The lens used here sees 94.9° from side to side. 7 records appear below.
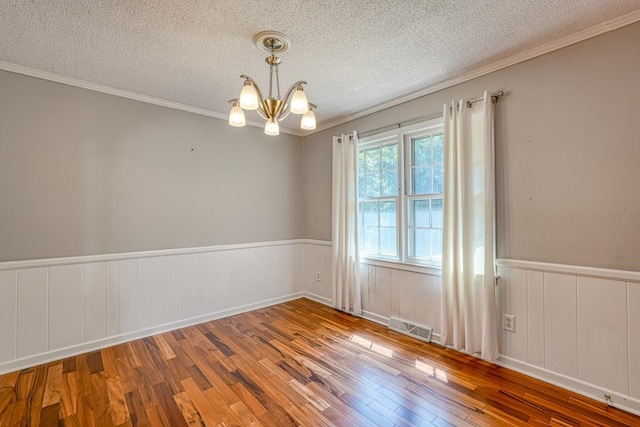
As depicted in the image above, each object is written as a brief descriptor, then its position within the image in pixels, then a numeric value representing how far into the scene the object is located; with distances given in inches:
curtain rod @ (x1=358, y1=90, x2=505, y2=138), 100.2
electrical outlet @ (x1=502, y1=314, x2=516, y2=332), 95.8
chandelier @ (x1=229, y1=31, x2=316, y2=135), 73.3
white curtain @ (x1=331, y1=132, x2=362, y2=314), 145.1
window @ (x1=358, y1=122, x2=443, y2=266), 120.4
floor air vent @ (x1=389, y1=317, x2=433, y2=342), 117.4
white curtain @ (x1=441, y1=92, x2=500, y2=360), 97.7
